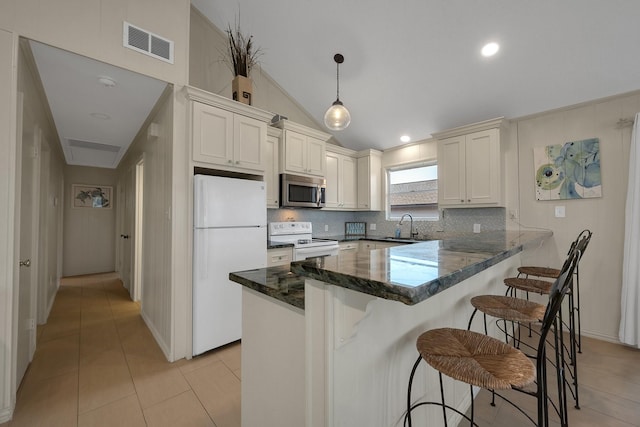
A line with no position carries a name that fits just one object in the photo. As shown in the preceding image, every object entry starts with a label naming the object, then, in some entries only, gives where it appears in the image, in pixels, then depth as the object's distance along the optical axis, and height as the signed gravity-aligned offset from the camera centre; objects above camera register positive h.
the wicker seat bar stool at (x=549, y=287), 1.80 -0.53
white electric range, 3.38 -0.34
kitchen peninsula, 0.83 -0.45
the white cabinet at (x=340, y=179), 4.32 +0.59
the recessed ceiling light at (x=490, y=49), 2.55 +1.58
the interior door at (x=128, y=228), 4.19 -0.22
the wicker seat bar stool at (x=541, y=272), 2.30 -0.50
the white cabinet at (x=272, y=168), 3.52 +0.61
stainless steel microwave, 3.61 +0.33
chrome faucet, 4.17 -0.26
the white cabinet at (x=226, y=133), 2.46 +0.81
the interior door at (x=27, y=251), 1.96 -0.28
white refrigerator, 2.40 -0.31
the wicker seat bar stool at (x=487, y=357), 0.86 -0.52
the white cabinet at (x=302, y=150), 3.60 +0.91
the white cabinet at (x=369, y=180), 4.50 +0.59
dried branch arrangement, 2.95 +1.70
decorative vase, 2.87 +1.34
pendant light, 2.52 +0.91
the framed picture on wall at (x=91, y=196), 5.74 +0.43
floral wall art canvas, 2.76 +0.47
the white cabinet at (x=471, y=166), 3.18 +0.61
